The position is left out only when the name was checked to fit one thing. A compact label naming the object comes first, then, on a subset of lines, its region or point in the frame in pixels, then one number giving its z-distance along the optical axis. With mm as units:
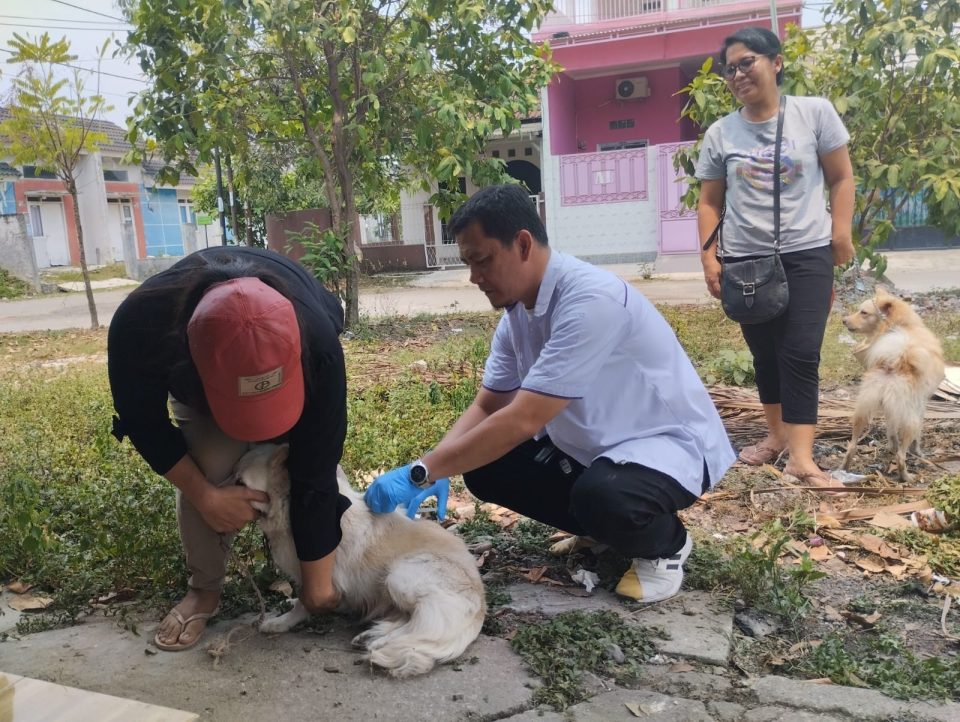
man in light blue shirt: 2641
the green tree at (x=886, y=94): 6633
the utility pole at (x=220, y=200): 12867
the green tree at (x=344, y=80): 7754
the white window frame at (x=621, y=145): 17875
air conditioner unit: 17312
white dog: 2480
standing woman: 4012
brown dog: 4047
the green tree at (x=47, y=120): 10258
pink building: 15977
